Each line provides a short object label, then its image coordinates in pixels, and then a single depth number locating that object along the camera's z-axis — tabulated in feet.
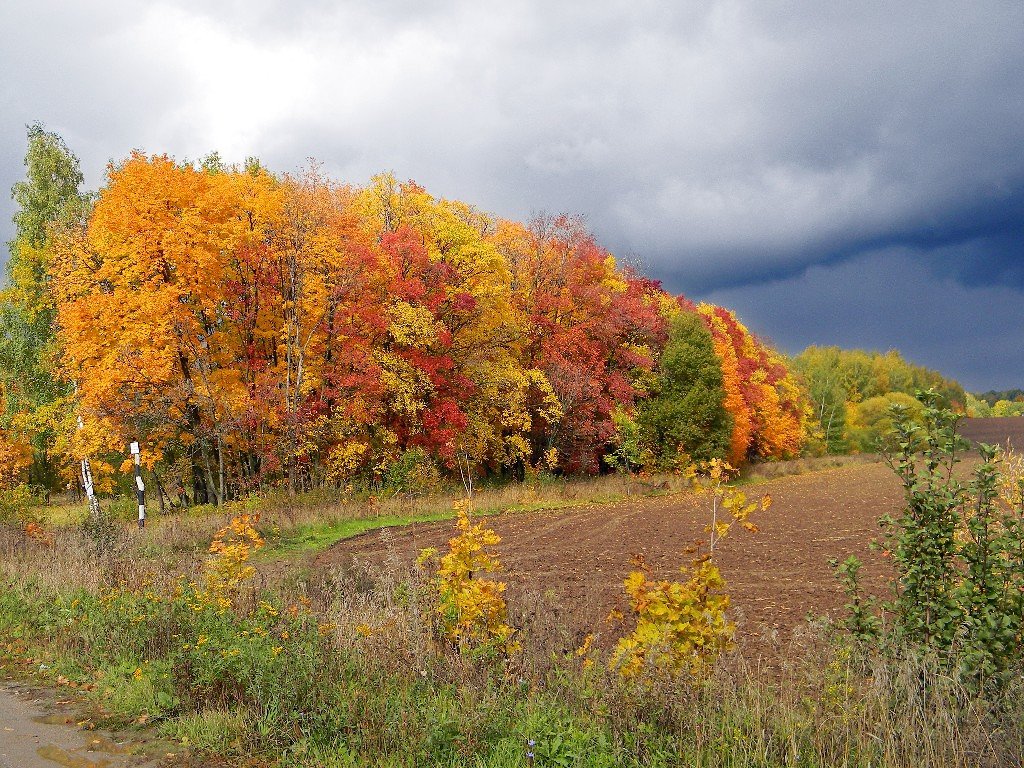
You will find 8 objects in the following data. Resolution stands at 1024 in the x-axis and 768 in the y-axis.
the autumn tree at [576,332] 120.78
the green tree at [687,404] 137.49
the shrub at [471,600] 22.77
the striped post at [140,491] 62.53
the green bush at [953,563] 17.28
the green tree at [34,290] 99.96
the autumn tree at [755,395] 157.79
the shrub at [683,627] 19.25
